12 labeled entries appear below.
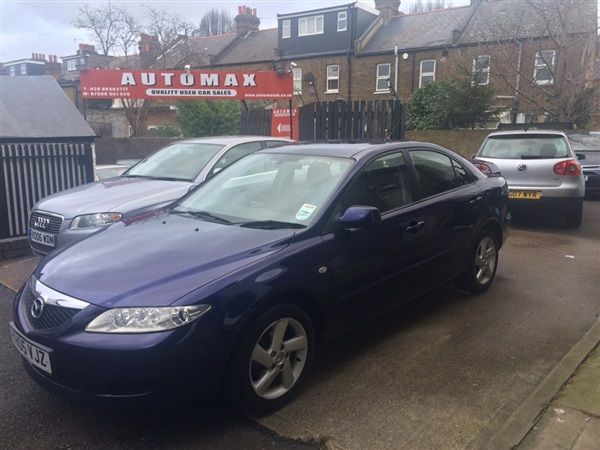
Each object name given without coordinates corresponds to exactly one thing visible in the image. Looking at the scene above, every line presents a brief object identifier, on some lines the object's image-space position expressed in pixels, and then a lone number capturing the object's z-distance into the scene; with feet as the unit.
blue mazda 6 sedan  8.82
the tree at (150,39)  88.38
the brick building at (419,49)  54.13
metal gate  22.66
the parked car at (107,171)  28.13
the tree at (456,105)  53.31
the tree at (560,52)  52.39
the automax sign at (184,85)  36.68
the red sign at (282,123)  45.03
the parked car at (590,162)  36.35
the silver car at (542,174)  25.58
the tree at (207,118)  64.39
